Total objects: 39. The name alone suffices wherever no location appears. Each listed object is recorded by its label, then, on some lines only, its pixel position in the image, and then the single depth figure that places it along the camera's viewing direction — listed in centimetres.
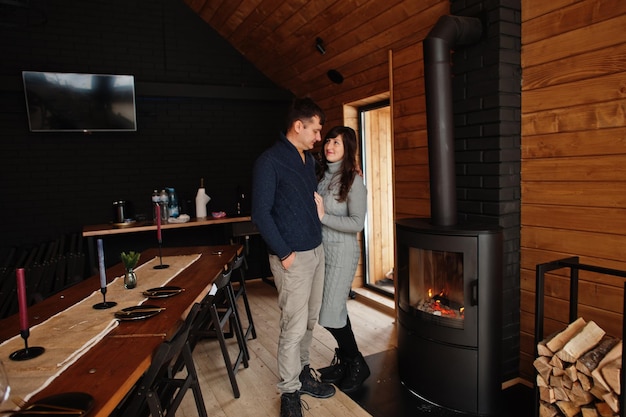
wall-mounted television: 425
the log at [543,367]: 199
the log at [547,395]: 199
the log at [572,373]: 187
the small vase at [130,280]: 233
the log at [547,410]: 201
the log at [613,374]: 170
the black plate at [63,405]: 109
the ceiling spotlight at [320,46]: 400
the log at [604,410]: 178
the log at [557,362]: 193
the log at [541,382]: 201
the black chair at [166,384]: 147
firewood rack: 196
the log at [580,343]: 188
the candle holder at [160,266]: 284
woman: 259
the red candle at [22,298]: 135
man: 223
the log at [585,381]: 183
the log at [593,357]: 182
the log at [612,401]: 171
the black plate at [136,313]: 182
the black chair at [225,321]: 217
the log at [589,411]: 184
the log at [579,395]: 185
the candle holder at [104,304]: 197
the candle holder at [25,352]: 141
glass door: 461
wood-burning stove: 226
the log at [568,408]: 193
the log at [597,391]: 177
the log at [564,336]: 197
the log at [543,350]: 199
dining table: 126
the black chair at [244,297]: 297
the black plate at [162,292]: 215
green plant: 236
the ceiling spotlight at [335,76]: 430
